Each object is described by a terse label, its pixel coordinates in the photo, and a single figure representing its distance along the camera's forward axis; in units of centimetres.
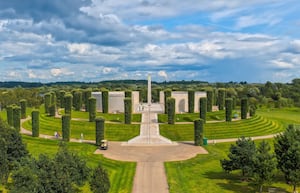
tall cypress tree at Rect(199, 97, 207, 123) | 6091
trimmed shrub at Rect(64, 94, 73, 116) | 6477
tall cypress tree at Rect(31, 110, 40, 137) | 5294
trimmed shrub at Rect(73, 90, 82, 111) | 7322
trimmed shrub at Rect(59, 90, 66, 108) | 7714
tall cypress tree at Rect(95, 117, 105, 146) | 4928
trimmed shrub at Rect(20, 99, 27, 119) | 6961
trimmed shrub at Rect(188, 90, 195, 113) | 7019
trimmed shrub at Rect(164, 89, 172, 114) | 7219
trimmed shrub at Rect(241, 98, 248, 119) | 6475
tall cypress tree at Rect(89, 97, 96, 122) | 6124
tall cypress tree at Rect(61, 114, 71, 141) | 5031
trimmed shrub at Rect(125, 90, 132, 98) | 7104
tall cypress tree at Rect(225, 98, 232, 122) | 6222
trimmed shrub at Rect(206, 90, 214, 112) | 7181
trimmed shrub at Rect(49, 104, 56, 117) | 6594
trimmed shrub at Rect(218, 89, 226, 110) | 7606
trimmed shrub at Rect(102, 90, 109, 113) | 7031
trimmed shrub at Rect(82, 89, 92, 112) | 7380
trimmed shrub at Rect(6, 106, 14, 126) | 5775
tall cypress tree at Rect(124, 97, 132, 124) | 6036
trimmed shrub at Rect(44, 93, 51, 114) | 7359
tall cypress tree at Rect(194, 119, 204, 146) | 5084
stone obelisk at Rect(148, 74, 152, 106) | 6028
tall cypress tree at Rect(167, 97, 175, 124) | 6022
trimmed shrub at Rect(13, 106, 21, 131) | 5369
